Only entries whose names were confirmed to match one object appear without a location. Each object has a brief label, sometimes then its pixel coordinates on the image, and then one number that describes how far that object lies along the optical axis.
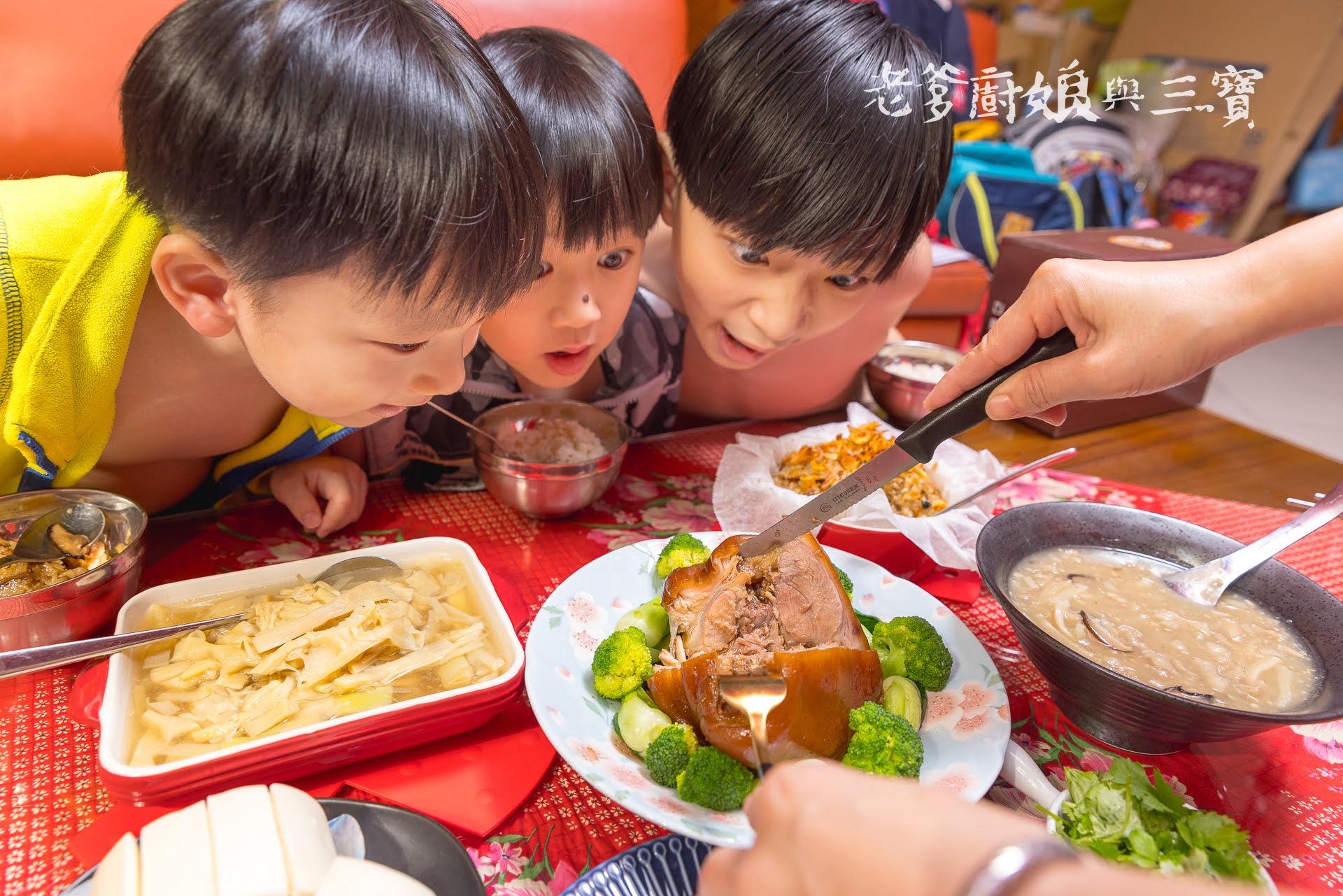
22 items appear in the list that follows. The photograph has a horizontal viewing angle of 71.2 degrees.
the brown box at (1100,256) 0.87
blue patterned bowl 0.38
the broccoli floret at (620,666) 0.46
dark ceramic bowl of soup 0.42
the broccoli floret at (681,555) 0.54
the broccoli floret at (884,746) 0.42
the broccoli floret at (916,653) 0.48
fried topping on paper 0.65
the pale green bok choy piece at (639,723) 0.44
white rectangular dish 0.38
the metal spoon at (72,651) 0.41
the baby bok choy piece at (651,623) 0.51
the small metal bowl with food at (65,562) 0.45
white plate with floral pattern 0.40
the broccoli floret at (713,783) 0.41
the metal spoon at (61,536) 0.49
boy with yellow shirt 0.40
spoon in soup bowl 0.51
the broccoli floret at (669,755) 0.42
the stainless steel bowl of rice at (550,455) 0.61
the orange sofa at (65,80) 0.75
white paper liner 0.60
